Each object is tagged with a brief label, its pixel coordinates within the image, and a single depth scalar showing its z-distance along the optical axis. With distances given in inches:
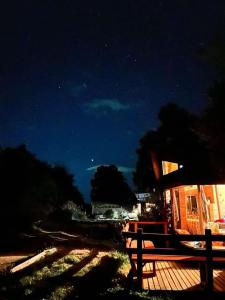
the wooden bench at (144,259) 257.8
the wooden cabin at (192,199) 332.0
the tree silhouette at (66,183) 1640.1
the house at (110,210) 1667.3
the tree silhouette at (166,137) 920.5
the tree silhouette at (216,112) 279.7
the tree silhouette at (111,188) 1890.4
